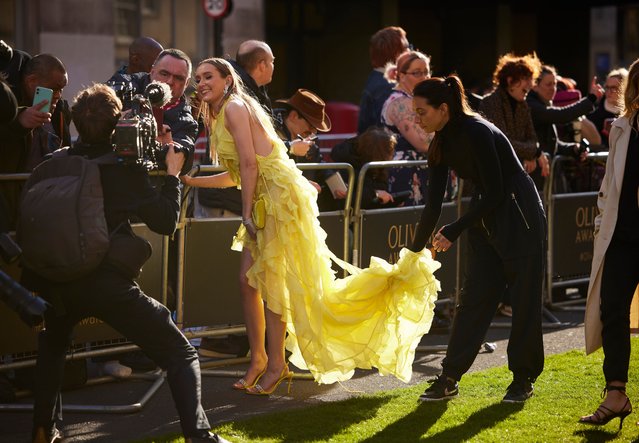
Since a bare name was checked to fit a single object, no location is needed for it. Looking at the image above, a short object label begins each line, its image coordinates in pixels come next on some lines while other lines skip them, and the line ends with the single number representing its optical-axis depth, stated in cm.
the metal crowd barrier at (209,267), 1201
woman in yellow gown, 1161
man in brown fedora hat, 1418
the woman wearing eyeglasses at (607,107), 1996
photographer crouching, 947
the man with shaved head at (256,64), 1389
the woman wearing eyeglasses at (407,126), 1553
